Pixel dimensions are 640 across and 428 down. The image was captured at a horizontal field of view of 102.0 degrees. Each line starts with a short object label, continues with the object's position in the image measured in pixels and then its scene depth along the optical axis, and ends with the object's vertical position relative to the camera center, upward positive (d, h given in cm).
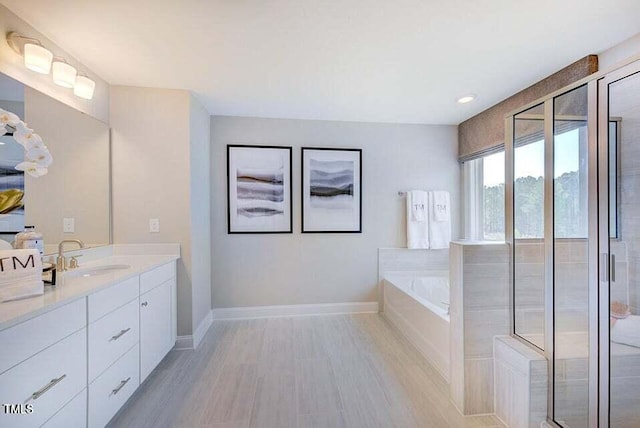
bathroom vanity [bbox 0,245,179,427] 100 -64
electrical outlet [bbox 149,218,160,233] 234 -9
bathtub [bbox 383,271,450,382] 202 -93
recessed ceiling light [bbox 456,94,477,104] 249 +113
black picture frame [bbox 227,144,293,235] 301 +25
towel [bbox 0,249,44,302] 113 -27
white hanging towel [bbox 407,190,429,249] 321 -6
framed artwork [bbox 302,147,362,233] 313 +30
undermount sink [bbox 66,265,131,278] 178 -40
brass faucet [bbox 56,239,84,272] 168 -29
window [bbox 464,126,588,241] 136 +16
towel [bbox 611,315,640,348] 125 -57
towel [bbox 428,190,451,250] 324 -6
